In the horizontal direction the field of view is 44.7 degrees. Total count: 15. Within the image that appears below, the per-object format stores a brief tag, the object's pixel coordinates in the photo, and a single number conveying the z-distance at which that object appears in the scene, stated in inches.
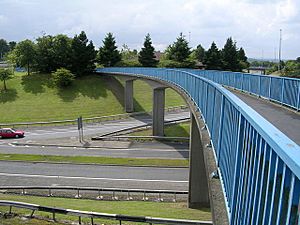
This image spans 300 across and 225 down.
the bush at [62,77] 2249.0
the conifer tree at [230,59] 2994.6
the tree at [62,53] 2461.9
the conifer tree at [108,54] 2721.5
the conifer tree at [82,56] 2441.4
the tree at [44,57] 2463.1
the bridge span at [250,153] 98.7
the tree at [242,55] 3983.3
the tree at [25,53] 2433.6
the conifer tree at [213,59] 2925.7
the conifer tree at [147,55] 2866.6
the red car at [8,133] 1475.1
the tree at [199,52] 3841.0
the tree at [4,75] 2188.7
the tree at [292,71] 2284.8
